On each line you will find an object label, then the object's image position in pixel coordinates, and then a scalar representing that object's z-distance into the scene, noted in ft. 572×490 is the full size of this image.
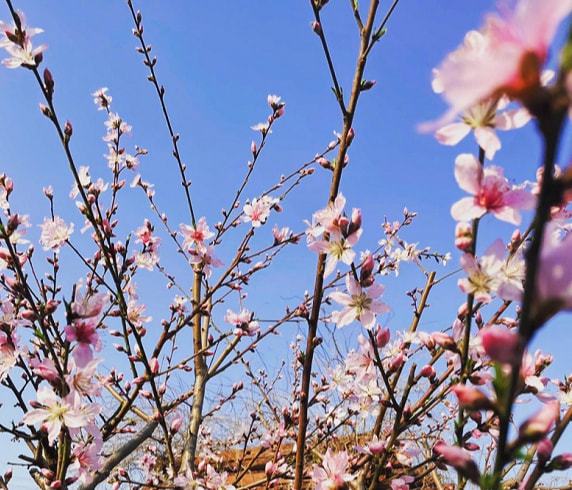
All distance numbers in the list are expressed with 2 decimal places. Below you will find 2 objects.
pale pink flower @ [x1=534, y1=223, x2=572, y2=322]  0.48
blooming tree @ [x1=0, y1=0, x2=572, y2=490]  0.47
